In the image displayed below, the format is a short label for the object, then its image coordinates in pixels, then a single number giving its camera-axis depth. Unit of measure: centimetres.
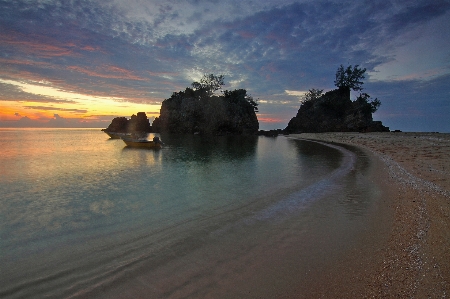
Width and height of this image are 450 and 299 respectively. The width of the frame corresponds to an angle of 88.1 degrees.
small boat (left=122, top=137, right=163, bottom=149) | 4328
